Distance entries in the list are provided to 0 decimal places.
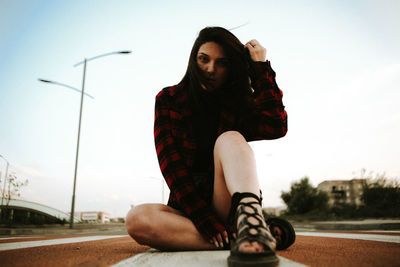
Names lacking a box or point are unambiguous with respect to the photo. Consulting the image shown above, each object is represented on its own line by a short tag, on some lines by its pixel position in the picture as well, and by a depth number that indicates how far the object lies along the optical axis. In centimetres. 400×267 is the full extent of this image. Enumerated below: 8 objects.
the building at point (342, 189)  7261
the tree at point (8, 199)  1348
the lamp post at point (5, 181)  1471
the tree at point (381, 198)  1877
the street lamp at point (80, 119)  1028
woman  160
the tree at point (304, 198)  4050
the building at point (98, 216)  5109
